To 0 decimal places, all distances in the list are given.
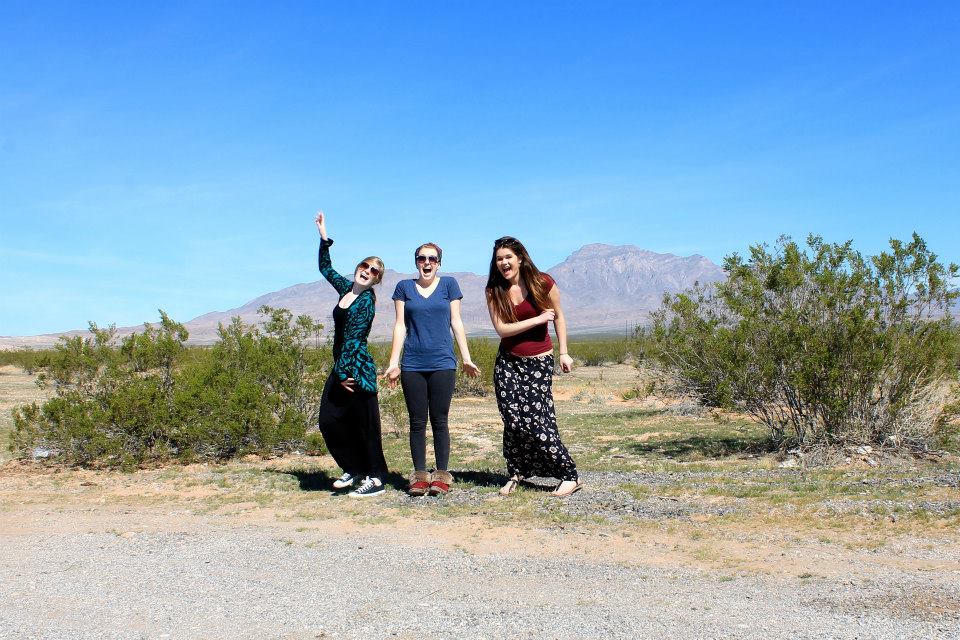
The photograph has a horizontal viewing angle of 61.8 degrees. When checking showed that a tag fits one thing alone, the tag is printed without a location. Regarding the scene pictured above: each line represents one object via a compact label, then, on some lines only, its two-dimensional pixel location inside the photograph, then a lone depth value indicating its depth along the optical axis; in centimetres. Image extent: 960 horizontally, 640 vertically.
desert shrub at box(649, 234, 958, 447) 802
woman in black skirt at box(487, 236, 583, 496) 611
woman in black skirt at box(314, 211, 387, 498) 643
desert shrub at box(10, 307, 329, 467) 865
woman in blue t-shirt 613
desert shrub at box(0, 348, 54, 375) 3806
